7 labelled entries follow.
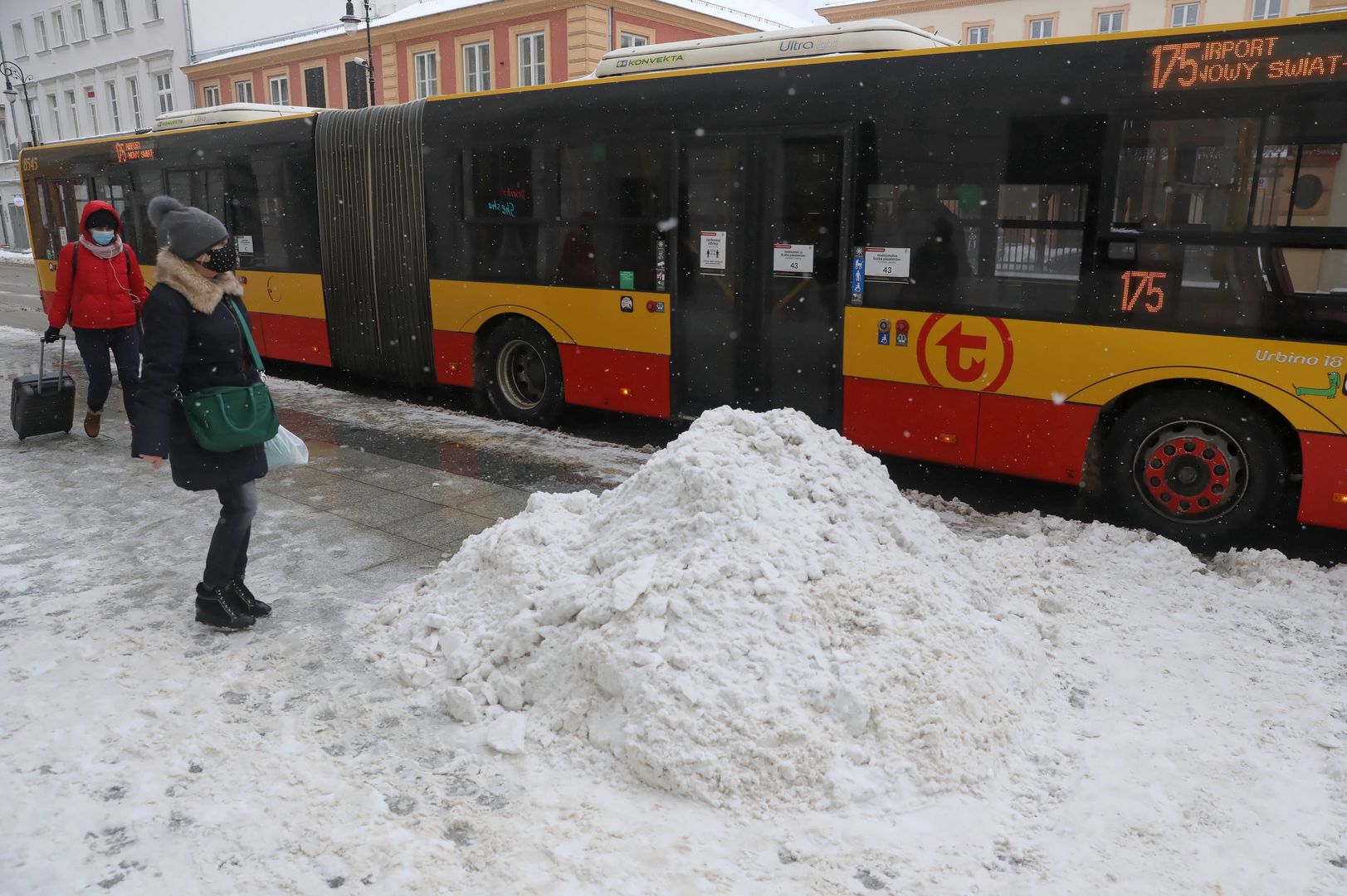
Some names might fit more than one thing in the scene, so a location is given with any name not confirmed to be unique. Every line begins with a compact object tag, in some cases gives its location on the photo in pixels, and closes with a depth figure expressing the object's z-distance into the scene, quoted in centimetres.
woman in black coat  439
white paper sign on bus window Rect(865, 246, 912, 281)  724
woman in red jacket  829
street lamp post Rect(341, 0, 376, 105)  2408
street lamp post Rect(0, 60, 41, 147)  3501
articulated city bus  594
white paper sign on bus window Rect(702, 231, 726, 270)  819
